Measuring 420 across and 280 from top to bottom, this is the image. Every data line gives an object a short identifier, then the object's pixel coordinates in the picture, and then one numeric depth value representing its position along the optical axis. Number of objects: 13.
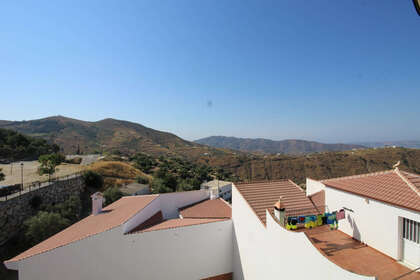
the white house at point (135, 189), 25.63
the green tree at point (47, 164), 21.79
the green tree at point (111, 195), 22.05
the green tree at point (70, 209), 17.85
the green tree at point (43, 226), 13.55
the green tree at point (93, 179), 26.74
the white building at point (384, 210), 5.19
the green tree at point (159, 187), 26.64
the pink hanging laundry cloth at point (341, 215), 7.12
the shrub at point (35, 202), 17.20
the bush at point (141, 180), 32.25
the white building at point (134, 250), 8.45
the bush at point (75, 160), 41.61
